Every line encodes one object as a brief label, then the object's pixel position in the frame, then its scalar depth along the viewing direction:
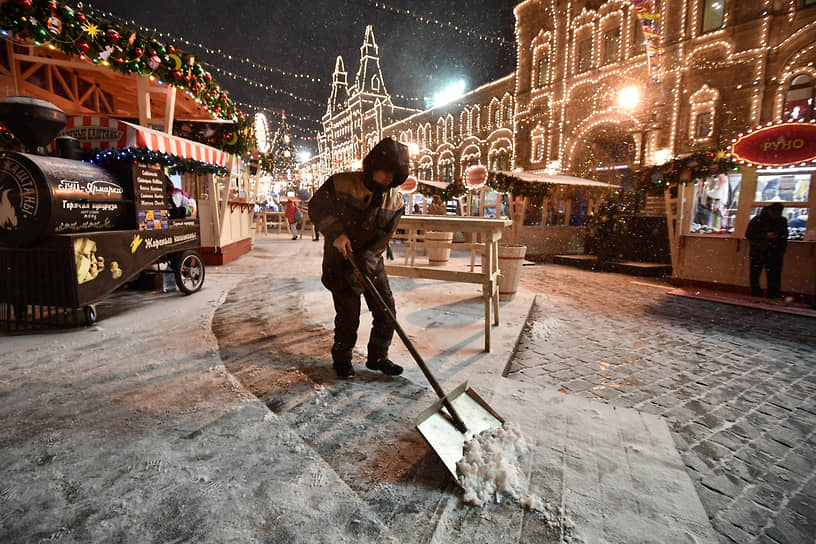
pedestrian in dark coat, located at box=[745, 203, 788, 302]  7.09
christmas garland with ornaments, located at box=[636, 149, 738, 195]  7.82
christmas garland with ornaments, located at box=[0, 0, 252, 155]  5.33
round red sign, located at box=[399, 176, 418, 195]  15.96
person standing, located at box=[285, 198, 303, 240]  18.36
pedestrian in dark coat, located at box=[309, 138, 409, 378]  2.91
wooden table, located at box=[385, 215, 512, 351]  3.98
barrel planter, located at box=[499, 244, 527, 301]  6.14
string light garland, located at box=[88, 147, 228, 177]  5.14
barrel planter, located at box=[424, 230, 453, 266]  8.32
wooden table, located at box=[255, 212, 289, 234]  21.29
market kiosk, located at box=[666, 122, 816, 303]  7.06
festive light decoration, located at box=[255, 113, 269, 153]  15.31
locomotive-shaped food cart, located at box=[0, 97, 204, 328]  3.99
